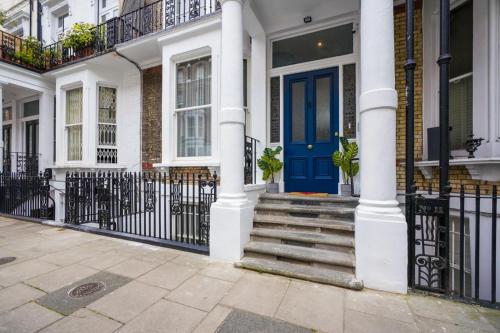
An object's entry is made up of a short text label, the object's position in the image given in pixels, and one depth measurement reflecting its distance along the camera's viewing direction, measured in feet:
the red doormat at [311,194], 15.28
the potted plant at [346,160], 14.73
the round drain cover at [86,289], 9.09
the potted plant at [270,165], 16.88
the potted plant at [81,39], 25.96
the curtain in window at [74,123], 26.66
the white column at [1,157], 27.62
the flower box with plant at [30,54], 28.53
